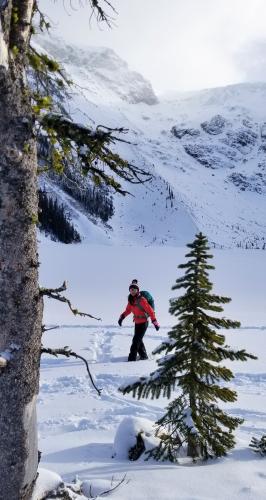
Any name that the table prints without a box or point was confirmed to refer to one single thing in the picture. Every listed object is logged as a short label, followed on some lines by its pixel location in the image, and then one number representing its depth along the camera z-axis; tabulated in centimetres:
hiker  1207
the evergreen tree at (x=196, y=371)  570
